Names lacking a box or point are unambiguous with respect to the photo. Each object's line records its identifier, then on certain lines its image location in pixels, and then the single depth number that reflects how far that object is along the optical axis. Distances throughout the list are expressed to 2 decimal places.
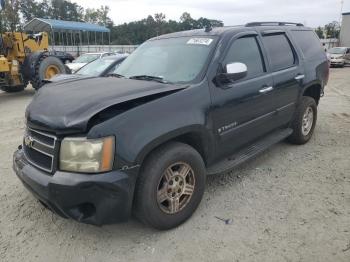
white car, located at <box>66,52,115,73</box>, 16.23
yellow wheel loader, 11.75
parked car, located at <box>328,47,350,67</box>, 25.33
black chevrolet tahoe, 2.81
